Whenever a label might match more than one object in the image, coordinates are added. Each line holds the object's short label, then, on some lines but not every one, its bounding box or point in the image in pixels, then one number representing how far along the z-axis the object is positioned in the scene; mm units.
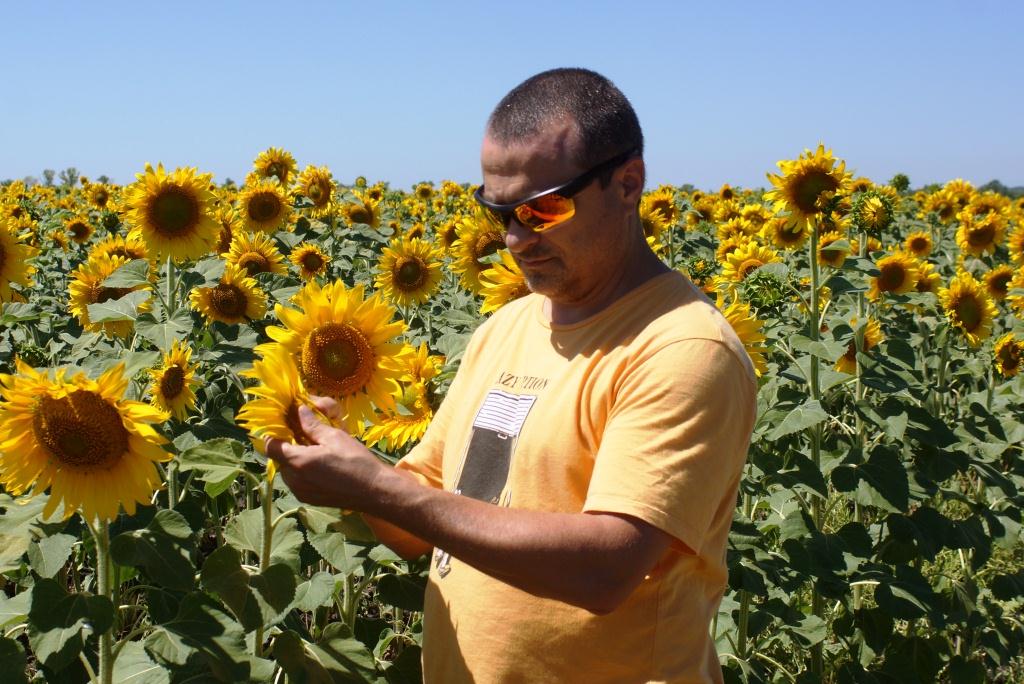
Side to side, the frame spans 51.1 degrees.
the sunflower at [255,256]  5422
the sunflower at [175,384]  3145
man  1627
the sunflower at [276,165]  7695
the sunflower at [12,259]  3977
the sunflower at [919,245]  7891
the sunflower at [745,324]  3109
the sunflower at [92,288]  4508
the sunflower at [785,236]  4539
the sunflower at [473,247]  5094
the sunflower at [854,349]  4340
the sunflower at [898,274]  5379
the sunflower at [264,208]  6805
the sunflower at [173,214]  4191
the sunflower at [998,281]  6531
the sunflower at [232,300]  4355
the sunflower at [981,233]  7863
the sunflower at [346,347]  2176
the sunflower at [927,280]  5609
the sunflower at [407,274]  5828
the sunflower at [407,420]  2861
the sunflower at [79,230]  9086
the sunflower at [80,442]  2072
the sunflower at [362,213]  8250
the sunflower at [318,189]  7766
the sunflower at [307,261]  6445
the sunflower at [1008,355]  5109
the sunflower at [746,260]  5359
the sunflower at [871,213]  4676
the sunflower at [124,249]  4836
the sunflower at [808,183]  4090
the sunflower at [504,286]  3652
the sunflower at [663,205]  7986
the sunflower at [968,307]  5242
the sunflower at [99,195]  11520
